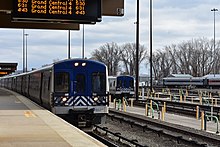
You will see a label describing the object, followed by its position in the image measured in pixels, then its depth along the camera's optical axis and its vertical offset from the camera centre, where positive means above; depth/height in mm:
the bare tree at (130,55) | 122250 +6493
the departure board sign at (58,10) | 14023 +2213
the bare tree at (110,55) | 118625 +6376
